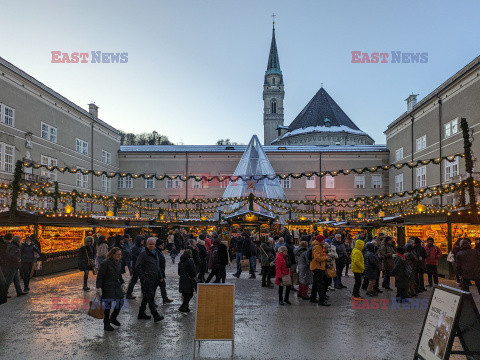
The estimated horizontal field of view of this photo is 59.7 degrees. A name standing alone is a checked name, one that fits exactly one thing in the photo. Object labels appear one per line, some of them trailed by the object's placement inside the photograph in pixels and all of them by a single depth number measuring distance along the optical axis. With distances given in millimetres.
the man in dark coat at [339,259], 13086
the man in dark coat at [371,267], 11055
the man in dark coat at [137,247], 11531
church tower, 86188
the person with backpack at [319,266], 9734
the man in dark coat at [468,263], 10633
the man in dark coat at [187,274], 8531
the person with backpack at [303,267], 10211
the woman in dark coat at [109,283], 7285
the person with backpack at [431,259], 13067
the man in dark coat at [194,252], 9672
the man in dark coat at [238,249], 15564
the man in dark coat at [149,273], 8047
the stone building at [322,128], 62531
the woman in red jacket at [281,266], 9578
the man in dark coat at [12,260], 10097
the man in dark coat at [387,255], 12059
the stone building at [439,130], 29047
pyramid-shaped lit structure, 28669
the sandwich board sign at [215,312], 6055
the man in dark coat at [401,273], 10359
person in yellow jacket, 10659
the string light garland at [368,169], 15816
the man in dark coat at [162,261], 9664
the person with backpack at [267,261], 12469
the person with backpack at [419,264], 12516
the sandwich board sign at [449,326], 4574
